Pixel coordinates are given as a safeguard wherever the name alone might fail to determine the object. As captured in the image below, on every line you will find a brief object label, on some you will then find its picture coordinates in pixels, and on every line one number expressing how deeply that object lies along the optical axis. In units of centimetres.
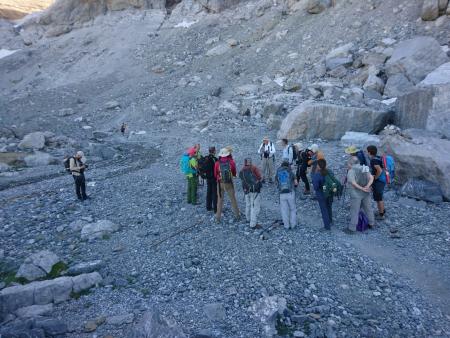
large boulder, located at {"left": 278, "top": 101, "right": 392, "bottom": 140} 1667
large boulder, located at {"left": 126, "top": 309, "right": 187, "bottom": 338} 600
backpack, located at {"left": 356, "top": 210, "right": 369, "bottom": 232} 921
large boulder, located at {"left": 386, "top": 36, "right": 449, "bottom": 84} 1991
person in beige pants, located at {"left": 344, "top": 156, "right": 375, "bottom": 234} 866
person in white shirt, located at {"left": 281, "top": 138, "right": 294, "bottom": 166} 1166
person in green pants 1132
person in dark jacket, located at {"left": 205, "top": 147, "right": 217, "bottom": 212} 1044
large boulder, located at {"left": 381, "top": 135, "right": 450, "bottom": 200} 1055
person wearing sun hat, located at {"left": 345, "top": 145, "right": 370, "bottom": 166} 962
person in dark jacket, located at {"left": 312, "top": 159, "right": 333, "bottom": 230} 892
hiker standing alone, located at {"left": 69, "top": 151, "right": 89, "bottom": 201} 1242
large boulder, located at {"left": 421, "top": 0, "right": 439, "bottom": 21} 2386
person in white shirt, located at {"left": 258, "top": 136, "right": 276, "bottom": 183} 1252
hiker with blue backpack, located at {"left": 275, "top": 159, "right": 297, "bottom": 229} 905
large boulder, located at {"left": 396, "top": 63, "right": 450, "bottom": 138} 1378
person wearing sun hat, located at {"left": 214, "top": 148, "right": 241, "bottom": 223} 977
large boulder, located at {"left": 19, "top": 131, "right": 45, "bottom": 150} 2238
